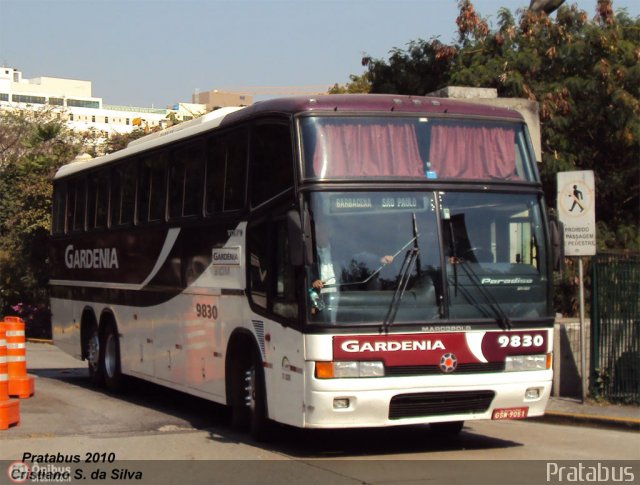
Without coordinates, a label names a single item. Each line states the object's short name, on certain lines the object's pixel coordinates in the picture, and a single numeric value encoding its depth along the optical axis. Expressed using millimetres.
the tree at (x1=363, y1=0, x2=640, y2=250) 20609
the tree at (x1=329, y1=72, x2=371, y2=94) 42262
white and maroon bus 9367
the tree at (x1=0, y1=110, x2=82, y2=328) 36062
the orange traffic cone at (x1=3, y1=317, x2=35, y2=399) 14484
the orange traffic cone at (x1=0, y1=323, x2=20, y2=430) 11305
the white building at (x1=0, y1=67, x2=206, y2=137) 157750
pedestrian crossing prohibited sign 13477
